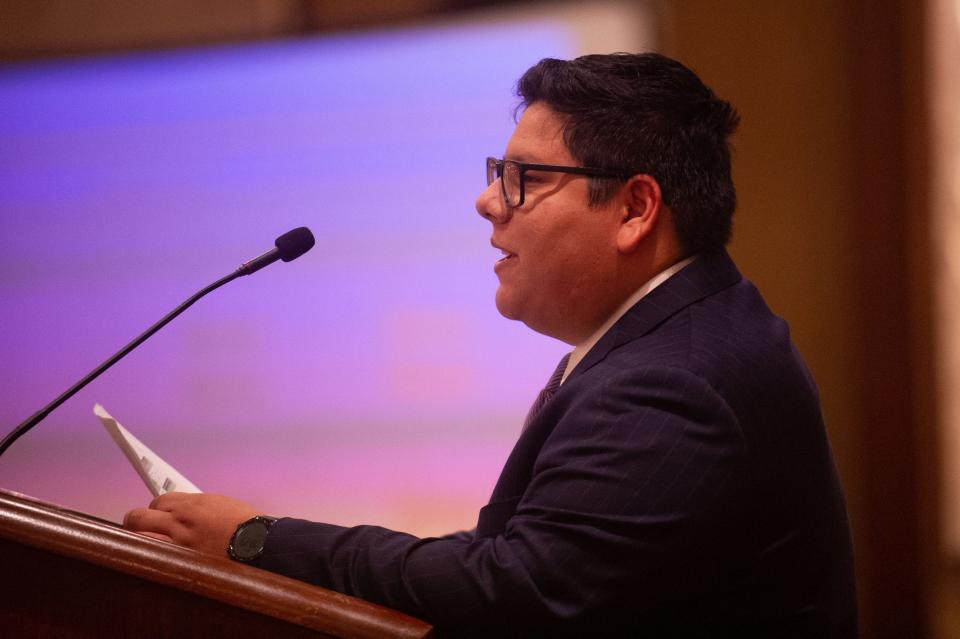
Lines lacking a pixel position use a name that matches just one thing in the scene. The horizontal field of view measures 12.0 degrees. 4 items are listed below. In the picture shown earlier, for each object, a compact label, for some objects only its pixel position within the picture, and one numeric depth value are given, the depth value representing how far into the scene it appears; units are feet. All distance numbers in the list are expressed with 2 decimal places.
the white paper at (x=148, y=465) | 12.47
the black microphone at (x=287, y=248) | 12.59
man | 11.93
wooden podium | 11.76
